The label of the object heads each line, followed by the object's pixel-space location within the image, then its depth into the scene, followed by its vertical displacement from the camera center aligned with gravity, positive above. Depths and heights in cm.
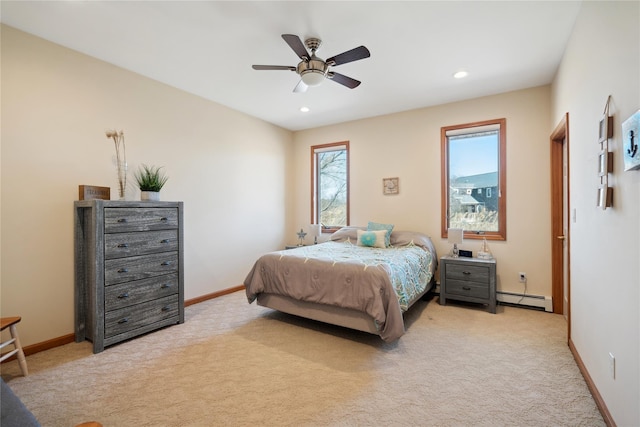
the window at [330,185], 526 +49
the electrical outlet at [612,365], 160 -87
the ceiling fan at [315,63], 233 +129
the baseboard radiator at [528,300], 354 -114
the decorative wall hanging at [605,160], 165 +29
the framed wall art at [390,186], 465 +41
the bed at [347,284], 255 -73
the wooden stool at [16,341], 215 -96
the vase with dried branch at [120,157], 309 +62
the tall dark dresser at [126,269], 258 -55
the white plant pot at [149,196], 305 +18
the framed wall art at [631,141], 128 +32
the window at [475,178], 390 +45
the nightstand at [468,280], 351 -88
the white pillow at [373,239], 411 -40
